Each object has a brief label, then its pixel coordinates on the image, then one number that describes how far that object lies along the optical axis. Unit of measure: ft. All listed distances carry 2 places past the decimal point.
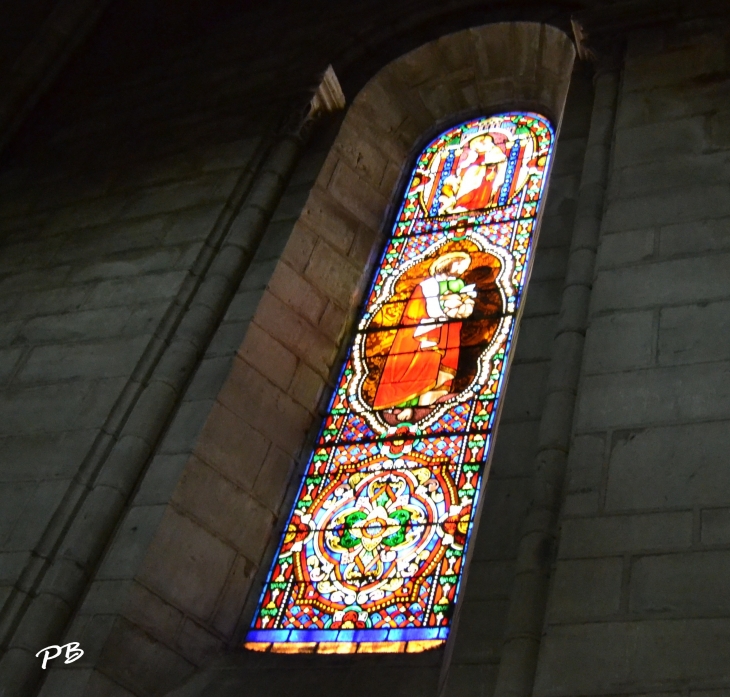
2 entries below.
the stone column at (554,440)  13.21
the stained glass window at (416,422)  17.63
